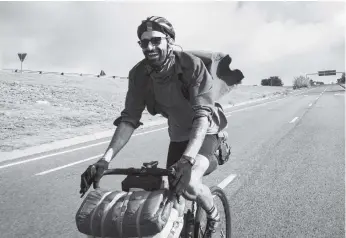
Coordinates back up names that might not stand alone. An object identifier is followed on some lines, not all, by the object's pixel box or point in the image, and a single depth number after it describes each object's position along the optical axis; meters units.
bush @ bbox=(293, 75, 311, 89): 101.89
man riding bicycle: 2.50
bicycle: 2.29
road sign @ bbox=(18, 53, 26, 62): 22.14
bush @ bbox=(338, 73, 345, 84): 163.95
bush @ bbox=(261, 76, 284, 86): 139.38
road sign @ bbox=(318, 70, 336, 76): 134.50
